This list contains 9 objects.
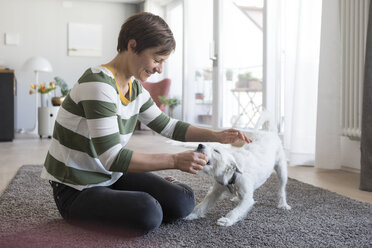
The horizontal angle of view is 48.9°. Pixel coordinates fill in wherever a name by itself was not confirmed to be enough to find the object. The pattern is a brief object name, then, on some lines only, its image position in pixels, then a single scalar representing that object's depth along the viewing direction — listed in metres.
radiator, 2.76
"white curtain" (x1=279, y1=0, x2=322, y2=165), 3.15
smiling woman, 1.25
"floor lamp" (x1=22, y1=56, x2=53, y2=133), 6.17
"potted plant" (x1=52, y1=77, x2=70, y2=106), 5.71
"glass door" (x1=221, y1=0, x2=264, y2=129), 4.75
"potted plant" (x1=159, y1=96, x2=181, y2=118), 5.96
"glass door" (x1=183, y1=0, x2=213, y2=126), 5.78
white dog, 1.45
